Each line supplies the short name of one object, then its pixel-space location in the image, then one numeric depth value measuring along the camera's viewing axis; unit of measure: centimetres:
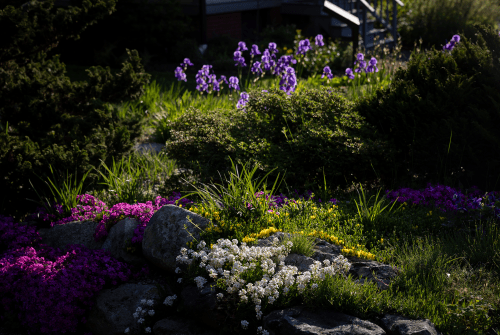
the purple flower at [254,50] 693
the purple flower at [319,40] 777
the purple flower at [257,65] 688
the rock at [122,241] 398
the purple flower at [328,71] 652
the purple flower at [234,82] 667
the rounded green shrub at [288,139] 479
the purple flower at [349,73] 669
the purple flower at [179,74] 724
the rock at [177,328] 315
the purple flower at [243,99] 606
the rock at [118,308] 350
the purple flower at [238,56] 678
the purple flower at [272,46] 698
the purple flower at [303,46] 715
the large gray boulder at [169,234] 363
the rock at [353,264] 315
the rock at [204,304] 299
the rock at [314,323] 267
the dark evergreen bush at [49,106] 449
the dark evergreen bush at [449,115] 476
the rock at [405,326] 259
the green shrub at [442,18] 1261
